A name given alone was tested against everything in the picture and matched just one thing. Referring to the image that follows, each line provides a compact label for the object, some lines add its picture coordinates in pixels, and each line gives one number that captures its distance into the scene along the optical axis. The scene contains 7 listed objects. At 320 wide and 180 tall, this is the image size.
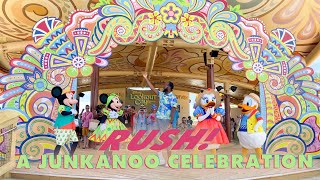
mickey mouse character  3.66
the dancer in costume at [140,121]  8.86
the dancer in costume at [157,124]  4.13
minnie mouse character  3.76
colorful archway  3.92
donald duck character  3.77
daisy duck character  3.71
